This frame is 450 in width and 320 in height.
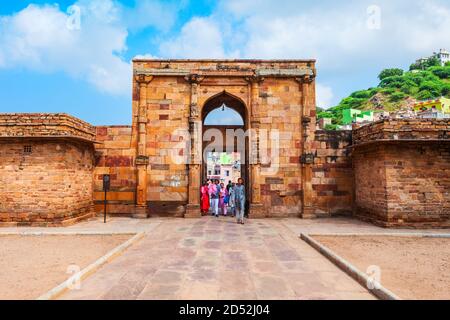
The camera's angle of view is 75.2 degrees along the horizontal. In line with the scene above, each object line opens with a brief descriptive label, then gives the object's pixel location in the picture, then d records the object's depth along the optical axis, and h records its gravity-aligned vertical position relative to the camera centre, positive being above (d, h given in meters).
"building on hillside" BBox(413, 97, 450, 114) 54.36 +13.53
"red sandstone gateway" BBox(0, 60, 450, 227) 12.77 +1.19
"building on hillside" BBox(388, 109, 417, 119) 53.62 +12.01
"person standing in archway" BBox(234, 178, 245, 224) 11.14 -0.91
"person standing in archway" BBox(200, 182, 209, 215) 13.38 -1.03
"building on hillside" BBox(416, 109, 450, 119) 42.66 +9.48
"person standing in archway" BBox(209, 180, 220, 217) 13.17 -0.90
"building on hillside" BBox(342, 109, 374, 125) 63.16 +13.46
